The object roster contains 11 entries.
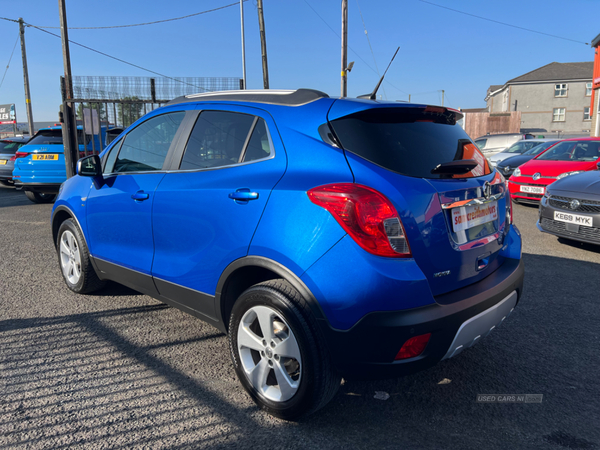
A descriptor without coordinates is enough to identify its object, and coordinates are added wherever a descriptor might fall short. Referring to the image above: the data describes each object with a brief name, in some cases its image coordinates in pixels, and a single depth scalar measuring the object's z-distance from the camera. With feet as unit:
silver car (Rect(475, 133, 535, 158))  63.00
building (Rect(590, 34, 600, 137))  82.31
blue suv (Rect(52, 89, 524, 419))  6.80
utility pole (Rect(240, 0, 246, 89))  84.94
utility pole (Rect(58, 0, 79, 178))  32.73
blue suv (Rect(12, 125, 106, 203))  33.94
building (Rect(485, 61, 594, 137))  153.58
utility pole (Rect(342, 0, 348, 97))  59.57
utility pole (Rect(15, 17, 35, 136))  90.74
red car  29.84
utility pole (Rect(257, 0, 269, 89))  64.18
